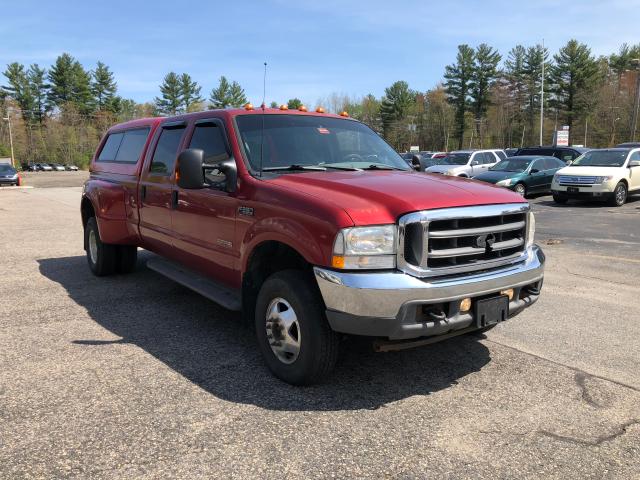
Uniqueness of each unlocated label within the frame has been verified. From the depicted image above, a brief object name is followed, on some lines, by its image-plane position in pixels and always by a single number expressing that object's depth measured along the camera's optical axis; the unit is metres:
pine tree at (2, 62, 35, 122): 93.69
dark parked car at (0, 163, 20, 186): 32.16
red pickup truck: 3.22
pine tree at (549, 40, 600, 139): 67.00
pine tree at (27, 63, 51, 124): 94.50
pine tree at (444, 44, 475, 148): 73.56
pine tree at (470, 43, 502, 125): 73.56
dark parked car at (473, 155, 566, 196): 17.75
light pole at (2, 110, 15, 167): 83.70
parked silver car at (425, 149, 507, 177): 21.41
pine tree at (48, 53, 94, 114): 93.44
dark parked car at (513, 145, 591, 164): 22.48
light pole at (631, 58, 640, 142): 37.41
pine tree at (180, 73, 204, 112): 93.00
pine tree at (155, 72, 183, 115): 91.88
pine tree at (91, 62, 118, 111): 97.44
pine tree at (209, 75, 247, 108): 81.69
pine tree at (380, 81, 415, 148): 90.81
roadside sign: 41.16
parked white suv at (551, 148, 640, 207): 15.38
